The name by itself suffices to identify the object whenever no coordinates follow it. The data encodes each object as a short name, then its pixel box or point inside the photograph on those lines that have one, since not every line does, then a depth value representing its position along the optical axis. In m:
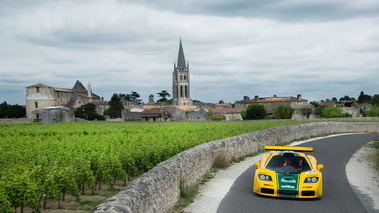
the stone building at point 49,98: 102.00
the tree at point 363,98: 154.75
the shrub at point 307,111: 95.88
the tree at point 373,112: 88.74
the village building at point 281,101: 103.69
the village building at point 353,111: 100.04
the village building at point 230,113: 96.06
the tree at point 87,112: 91.88
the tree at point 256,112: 86.38
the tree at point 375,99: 131.12
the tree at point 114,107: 99.89
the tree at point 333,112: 89.12
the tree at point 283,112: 91.07
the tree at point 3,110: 104.81
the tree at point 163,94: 180.75
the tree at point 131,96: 170.51
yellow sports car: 10.41
